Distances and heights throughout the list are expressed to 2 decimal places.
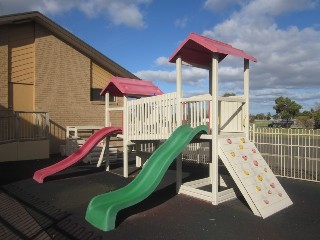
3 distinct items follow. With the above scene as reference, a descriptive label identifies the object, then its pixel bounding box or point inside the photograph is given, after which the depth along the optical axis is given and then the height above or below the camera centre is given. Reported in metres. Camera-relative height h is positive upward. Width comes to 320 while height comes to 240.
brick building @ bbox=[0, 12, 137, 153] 13.64 +2.45
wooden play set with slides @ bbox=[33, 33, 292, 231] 5.97 -0.39
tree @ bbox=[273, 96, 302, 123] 67.81 +3.08
